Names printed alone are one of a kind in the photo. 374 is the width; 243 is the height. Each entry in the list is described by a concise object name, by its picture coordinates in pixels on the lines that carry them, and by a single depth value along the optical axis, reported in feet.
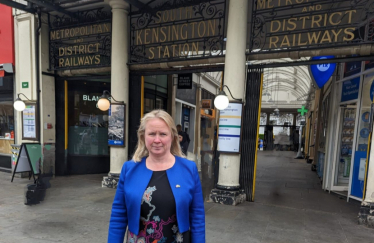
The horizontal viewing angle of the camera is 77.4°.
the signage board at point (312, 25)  14.73
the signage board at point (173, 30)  18.79
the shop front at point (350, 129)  18.69
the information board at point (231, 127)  17.31
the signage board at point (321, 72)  21.99
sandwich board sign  22.70
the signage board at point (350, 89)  19.67
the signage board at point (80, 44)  22.77
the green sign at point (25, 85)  24.40
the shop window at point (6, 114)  26.84
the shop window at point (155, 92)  30.04
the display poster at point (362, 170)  18.47
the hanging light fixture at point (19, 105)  22.33
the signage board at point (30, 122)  24.26
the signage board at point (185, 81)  25.68
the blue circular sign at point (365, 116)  18.60
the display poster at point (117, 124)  21.47
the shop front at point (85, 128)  26.89
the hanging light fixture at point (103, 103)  20.36
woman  5.69
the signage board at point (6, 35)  24.86
